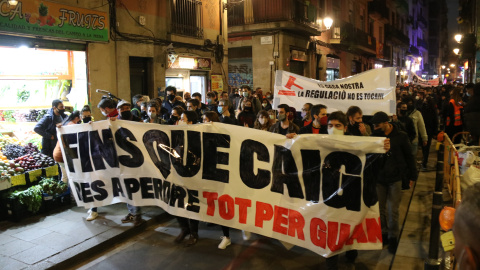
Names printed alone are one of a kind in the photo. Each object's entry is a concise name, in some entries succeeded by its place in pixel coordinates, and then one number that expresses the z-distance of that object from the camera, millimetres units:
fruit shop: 7086
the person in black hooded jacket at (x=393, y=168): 5395
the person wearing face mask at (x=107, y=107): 7113
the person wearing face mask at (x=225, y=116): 7941
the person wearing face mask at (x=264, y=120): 6824
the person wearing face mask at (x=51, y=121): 7906
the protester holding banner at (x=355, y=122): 6027
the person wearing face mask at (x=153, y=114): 8000
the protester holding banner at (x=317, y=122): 6492
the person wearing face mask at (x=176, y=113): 7400
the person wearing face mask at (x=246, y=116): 8852
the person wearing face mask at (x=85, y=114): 7223
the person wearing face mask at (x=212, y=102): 10570
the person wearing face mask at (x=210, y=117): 6340
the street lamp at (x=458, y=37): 31359
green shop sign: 8352
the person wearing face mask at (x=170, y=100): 10595
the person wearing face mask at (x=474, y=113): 7004
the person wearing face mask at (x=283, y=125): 6543
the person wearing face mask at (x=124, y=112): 6906
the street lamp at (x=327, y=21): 22422
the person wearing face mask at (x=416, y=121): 8680
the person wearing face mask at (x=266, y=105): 12023
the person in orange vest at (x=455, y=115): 9766
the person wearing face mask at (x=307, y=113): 7361
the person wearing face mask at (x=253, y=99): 11484
